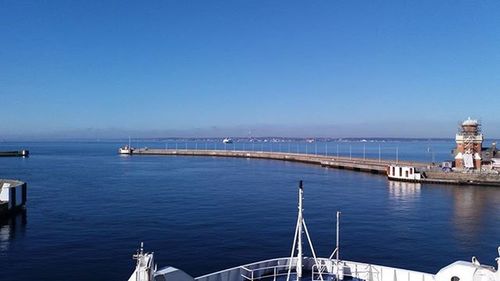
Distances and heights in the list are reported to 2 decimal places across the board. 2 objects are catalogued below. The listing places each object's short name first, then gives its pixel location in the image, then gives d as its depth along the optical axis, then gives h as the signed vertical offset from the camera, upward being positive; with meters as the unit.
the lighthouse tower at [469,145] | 104.44 -1.30
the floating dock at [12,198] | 59.47 -9.13
